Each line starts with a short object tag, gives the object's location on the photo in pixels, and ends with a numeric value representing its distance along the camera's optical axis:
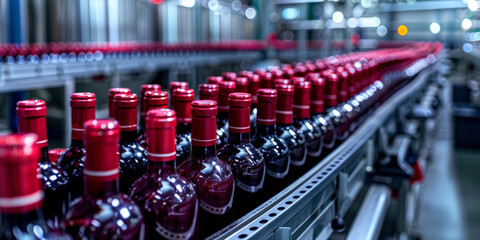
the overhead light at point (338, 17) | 15.32
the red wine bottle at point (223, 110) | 0.95
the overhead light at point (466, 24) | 13.40
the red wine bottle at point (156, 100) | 0.74
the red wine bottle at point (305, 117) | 1.08
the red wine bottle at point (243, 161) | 0.80
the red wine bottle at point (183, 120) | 0.81
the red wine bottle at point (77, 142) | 0.65
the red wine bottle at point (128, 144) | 0.70
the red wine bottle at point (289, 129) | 0.97
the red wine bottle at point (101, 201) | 0.49
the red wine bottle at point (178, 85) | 0.99
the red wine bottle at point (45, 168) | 0.58
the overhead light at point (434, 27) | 15.02
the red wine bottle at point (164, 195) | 0.59
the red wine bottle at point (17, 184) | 0.38
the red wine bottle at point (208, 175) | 0.70
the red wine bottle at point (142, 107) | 0.90
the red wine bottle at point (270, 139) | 0.91
